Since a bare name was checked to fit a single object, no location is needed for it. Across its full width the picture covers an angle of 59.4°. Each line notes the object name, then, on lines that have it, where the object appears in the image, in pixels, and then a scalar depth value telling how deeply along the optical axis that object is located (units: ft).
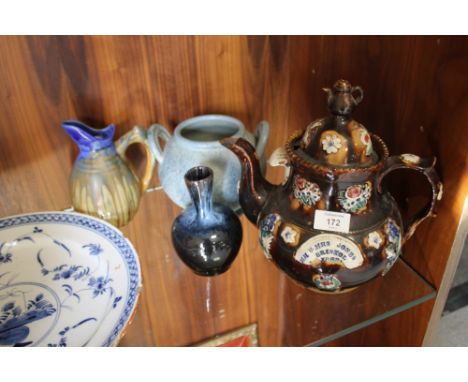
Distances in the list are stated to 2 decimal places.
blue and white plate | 1.63
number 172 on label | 1.46
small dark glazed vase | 1.73
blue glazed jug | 1.85
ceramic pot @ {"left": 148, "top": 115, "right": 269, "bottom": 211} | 1.82
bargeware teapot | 1.41
